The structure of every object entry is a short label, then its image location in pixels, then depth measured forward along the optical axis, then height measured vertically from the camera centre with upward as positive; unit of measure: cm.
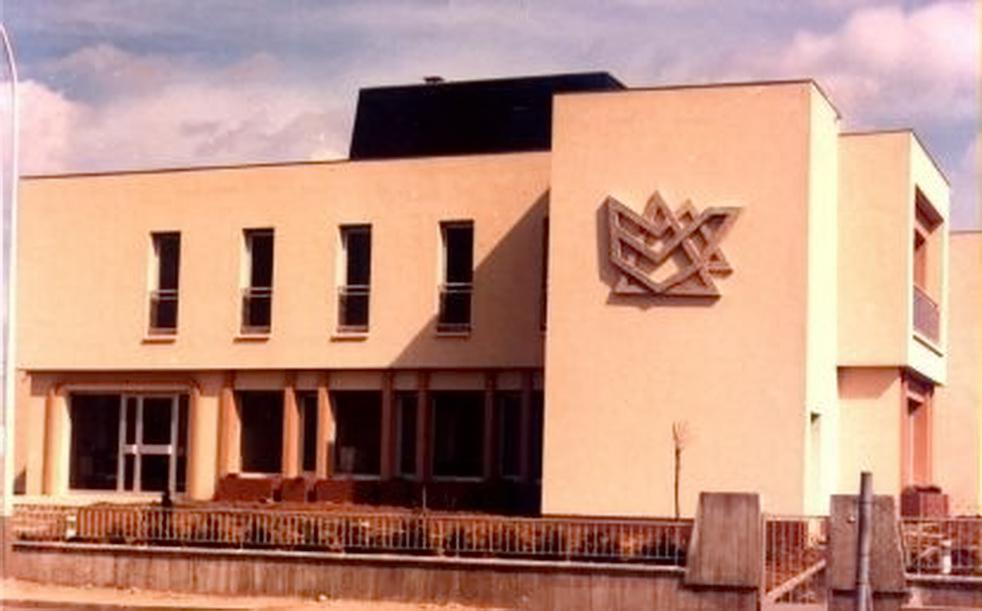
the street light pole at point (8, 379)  2381 +85
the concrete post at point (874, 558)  1953 -113
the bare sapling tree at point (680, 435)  2709 +33
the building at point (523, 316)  2720 +253
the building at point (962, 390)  4028 +179
